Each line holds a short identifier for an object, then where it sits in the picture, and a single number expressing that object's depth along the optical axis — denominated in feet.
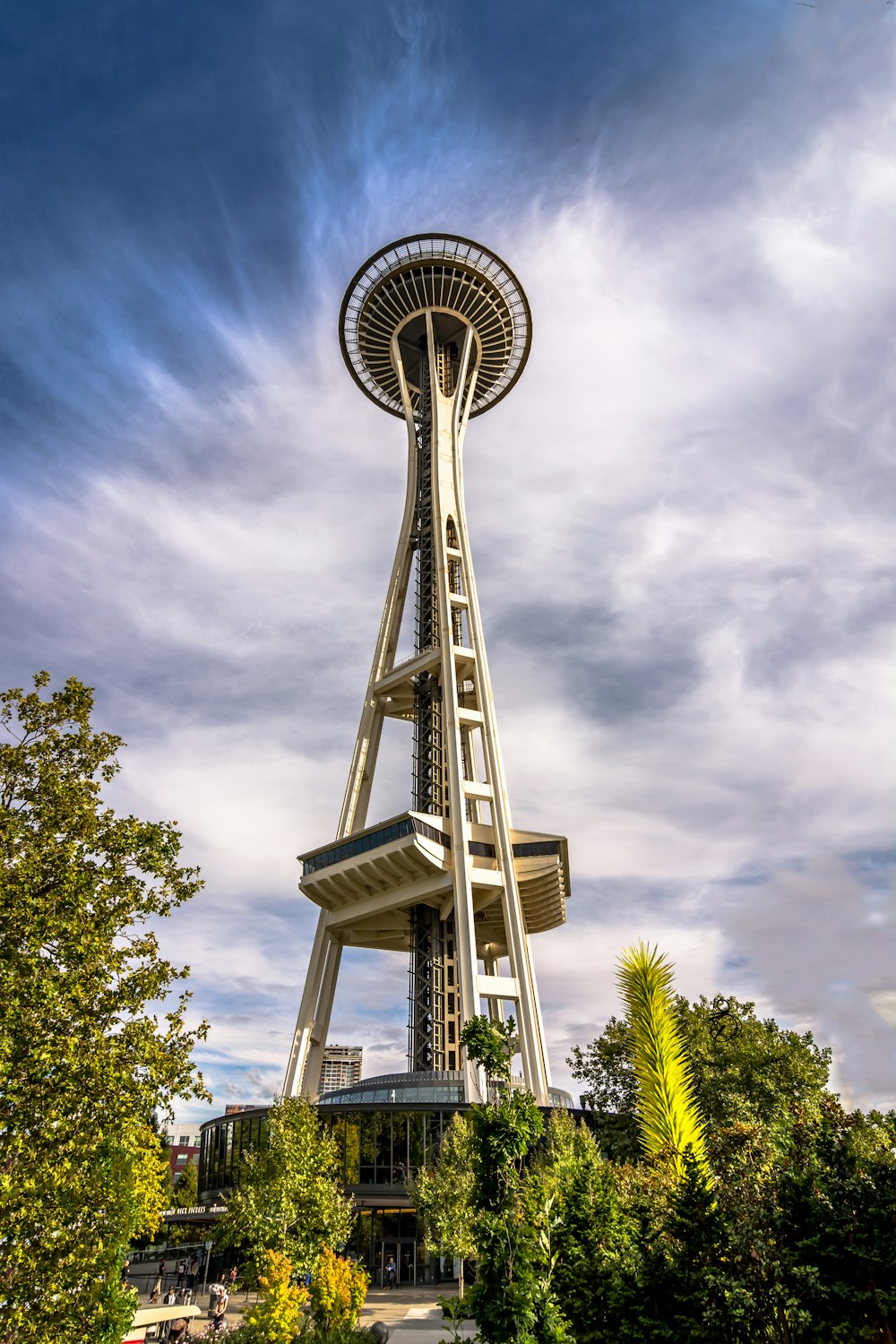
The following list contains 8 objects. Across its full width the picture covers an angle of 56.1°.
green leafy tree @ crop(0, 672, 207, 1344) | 35.01
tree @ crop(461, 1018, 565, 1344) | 33.78
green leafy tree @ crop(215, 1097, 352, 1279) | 82.53
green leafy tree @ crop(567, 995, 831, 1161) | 127.34
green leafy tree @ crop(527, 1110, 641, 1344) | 45.80
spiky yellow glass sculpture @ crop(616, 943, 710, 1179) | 29.45
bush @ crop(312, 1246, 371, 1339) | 71.72
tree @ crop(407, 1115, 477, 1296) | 100.94
